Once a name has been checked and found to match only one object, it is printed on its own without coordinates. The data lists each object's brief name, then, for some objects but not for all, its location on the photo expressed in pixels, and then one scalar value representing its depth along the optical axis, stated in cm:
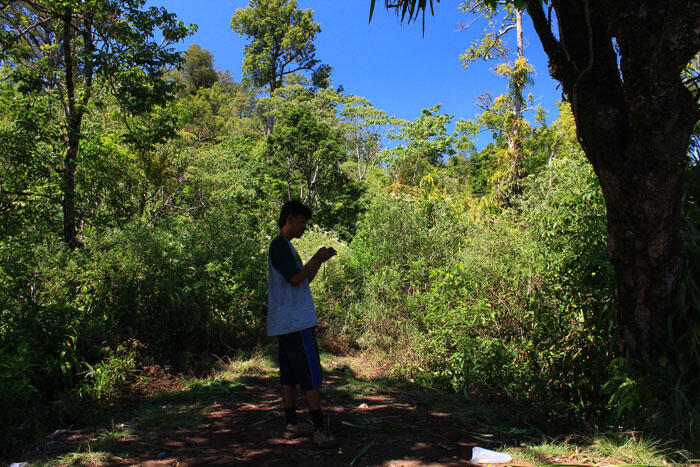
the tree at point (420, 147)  2303
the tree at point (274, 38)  3406
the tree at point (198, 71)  4447
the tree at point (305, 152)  1897
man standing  311
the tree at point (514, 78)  1603
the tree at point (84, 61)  700
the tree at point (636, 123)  255
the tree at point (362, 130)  2842
